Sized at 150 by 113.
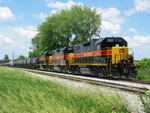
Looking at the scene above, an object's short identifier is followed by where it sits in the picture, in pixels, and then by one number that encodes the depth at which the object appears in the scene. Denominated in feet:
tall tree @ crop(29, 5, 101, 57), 192.65
